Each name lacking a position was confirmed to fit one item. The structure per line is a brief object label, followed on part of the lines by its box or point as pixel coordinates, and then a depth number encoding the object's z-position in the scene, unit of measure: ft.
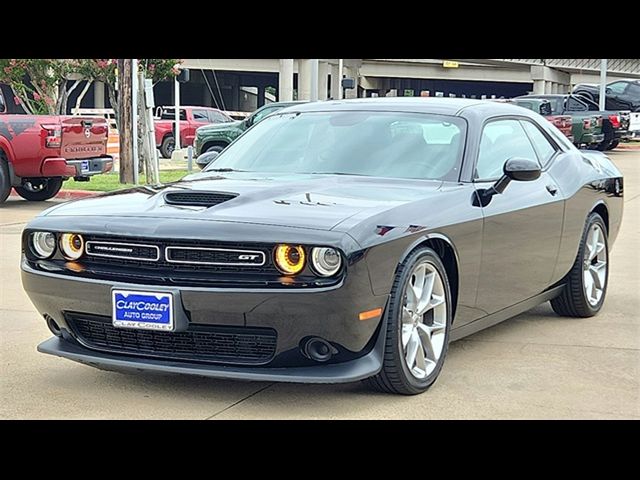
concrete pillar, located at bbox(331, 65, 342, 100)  181.12
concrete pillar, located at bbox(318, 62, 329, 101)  176.77
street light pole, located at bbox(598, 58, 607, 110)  106.19
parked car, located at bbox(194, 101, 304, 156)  69.73
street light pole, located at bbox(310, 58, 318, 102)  74.03
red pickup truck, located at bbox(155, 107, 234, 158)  100.99
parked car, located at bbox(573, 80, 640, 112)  112.47
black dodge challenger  14.44
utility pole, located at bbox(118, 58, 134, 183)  58.08
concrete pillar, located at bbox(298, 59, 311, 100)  156.48
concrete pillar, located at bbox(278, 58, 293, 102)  150.45
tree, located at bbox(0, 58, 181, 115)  79.27
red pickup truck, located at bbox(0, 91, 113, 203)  46.55
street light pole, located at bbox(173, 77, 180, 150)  98.58
